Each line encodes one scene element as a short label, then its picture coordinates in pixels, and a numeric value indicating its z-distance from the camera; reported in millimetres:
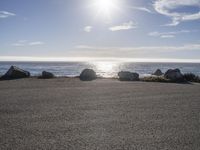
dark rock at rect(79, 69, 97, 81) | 14133
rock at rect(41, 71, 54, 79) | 14467
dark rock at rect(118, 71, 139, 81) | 13783
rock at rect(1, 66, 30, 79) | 14167
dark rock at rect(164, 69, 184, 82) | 13416
